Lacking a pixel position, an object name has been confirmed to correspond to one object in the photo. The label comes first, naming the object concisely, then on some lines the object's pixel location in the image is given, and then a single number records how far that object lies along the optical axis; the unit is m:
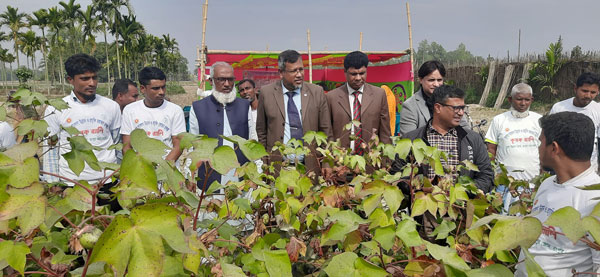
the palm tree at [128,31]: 39.88
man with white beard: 3.45
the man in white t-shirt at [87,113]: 3.09
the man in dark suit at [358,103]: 3.56
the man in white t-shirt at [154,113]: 3.41
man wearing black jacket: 2.32
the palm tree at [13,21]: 42.44
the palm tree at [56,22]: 39.56
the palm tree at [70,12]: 39.25
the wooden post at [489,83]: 19.81
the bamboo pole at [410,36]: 7.38
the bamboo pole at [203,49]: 6.61
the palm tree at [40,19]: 39.44
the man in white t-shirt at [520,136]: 3.57
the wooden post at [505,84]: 18.36
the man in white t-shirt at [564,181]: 1.52
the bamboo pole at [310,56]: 7.48
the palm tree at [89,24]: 38.19
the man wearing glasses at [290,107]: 3.50
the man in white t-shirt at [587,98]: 3.93
